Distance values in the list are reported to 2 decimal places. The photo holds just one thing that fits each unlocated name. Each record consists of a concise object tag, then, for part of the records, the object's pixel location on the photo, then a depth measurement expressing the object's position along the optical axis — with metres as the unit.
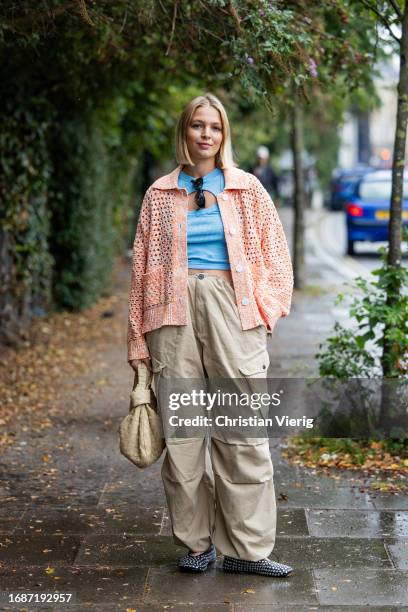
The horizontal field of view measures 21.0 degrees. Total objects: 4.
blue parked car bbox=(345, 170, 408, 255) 21.91
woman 4.67
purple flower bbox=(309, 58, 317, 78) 6.65
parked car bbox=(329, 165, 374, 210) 36.36
